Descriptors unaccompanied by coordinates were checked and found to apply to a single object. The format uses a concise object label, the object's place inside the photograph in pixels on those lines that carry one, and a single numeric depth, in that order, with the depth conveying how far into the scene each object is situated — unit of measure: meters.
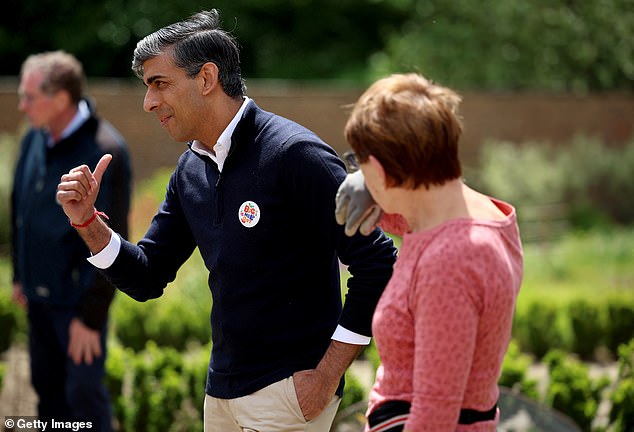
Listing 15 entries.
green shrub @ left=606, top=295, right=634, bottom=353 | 15.21
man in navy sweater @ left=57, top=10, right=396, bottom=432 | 5.23
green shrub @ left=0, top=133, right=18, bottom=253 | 24.19
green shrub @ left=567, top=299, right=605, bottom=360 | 15.28
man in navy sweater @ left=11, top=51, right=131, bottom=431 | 8.80
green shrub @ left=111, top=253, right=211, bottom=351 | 14.72
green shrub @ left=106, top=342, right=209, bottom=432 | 10.49
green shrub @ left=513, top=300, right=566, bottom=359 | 15.36
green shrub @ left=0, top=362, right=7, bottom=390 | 10.97
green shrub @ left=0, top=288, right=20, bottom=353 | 14.37
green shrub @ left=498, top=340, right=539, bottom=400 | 10.13
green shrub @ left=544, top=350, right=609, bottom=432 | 9.89
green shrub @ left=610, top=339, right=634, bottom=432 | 9.37
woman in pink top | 3.94
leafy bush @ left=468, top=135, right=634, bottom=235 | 29.45
